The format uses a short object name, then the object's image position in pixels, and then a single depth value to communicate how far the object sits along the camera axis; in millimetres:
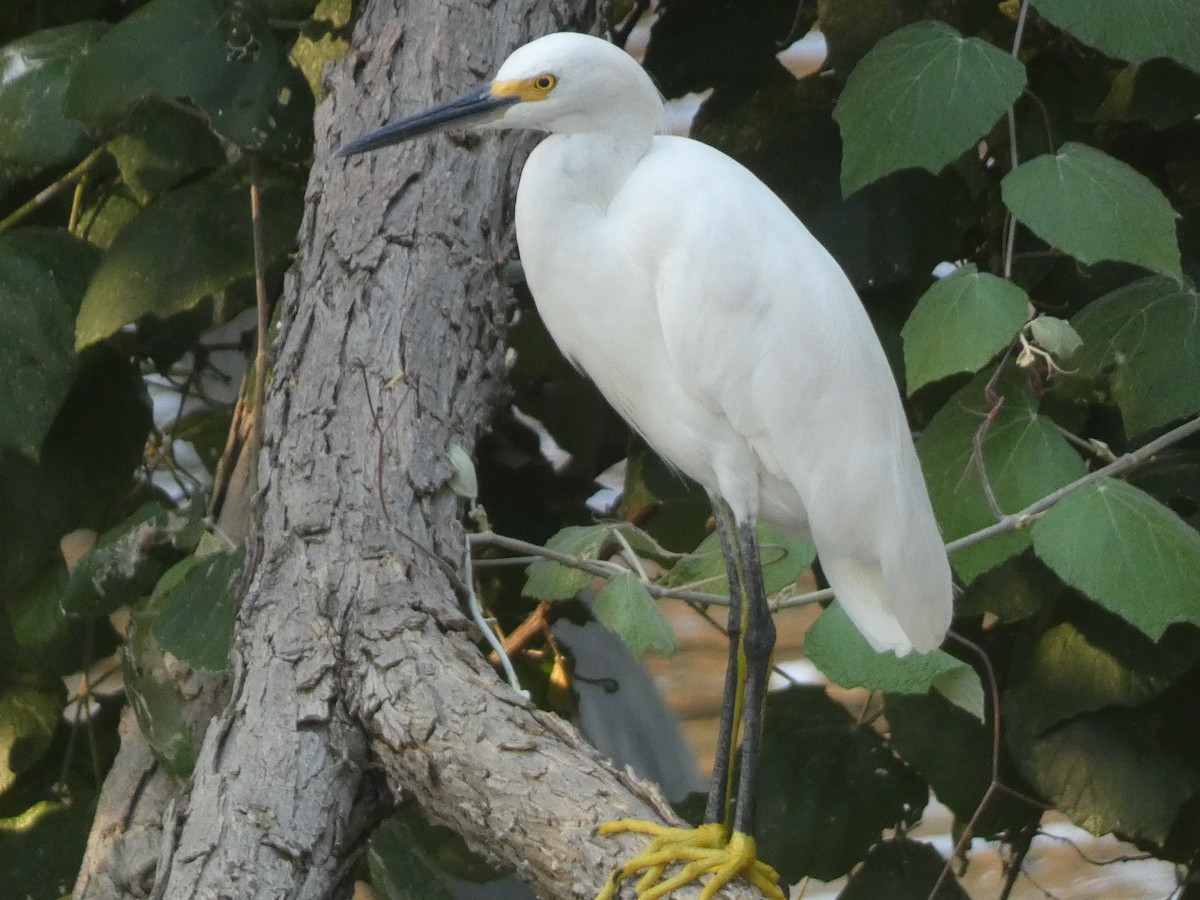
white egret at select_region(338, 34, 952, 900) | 9525
